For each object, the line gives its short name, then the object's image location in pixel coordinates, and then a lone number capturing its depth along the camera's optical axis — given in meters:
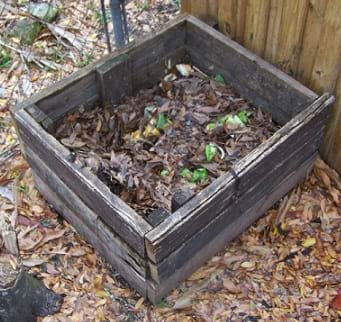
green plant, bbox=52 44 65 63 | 4.62
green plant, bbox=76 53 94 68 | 4.58
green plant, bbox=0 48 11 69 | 4.59
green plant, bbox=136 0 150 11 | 4.93
